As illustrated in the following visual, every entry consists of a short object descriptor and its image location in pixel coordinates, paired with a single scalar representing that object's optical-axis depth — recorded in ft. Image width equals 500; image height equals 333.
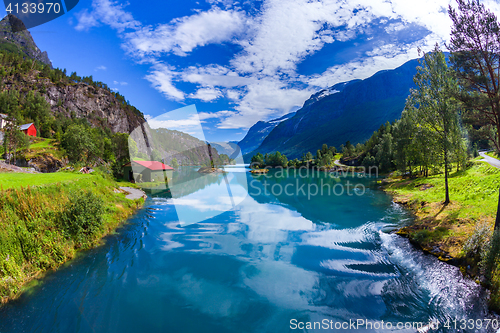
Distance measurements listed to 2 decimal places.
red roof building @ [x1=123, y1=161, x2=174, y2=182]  151.46
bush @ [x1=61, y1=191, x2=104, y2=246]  44.42
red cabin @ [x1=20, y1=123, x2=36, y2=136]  194.05
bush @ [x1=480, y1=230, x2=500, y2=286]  28.96
